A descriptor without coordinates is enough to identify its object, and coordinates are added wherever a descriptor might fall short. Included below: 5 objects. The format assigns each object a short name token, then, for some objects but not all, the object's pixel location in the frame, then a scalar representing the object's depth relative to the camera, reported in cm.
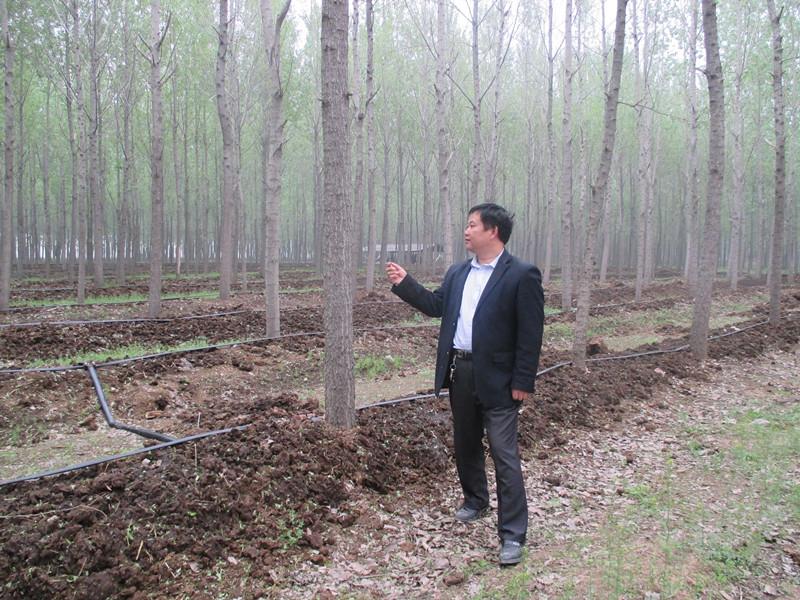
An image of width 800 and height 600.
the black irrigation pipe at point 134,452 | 315
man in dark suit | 276
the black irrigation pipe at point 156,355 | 558
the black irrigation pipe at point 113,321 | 770
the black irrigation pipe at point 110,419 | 424
